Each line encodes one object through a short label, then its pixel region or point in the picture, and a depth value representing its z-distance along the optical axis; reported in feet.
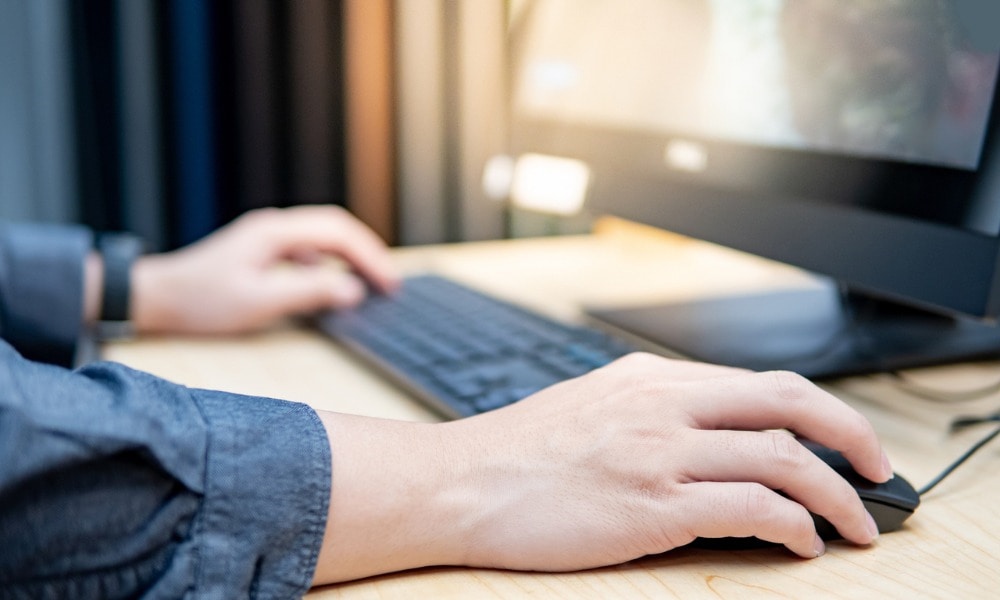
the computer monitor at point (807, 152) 1.69
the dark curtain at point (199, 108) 3.96
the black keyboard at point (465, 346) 1.83
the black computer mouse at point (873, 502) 1.36
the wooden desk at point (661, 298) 1.27
